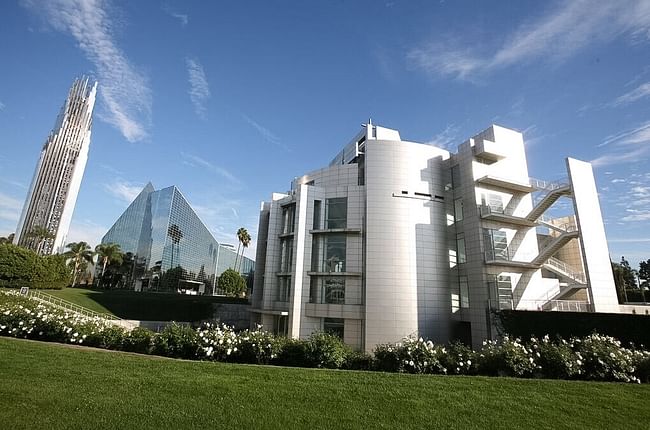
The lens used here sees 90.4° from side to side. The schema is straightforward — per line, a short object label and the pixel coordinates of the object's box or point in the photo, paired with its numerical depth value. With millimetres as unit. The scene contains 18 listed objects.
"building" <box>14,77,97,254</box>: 92125
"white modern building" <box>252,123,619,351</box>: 21875
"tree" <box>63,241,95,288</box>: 57281
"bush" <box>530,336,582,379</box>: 9719
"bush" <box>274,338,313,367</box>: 11162
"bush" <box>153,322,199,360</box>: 11234
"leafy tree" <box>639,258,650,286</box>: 65450
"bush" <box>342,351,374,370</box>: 11211
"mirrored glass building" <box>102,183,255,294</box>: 89312
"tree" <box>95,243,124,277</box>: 64688
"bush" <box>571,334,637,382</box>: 9547
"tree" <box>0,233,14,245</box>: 87962
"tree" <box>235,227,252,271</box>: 60000
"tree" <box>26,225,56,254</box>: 65750
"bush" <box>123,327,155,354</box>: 11672
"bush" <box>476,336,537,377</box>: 9914
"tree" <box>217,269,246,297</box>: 71938
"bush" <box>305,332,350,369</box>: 10914
